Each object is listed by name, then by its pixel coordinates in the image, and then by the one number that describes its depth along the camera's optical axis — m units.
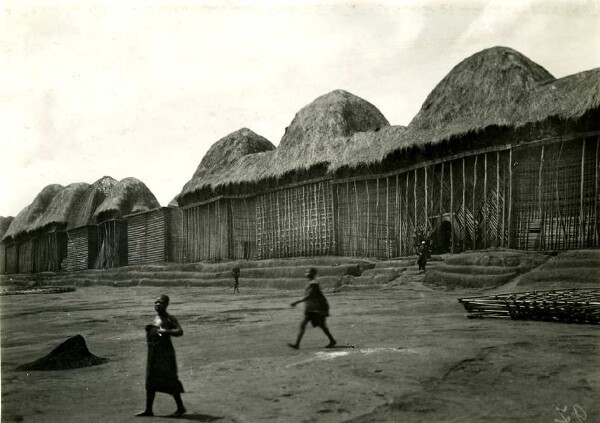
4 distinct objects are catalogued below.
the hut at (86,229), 26.42
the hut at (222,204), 18.16
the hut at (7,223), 30.57
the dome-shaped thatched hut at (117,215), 24.81
